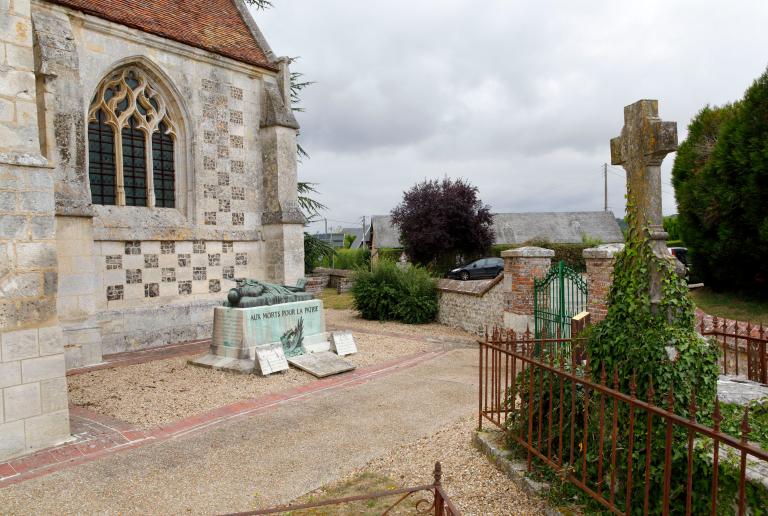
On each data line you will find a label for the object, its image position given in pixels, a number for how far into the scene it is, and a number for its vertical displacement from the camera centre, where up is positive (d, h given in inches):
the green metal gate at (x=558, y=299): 332.2 -40.3
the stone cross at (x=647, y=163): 136.9 +22.5
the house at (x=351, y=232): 1695.9 +52.7
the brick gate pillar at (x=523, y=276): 372.2 -25.3
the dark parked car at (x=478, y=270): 977.5 -51.5
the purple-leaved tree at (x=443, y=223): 1008.9 +44.7
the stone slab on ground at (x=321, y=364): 304.5 -73.6
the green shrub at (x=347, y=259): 1106.1 -25.7
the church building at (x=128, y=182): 188.7 +49.1
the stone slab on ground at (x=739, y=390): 150.9 -49.6
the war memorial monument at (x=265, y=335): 305.7 -55.8
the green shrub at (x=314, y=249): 799.7 -1.8
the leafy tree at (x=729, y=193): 410.0 +40.0
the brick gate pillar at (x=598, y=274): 292.0 -19.6
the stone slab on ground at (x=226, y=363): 301.1 -70.6
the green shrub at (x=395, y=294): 509.7 -50.1
